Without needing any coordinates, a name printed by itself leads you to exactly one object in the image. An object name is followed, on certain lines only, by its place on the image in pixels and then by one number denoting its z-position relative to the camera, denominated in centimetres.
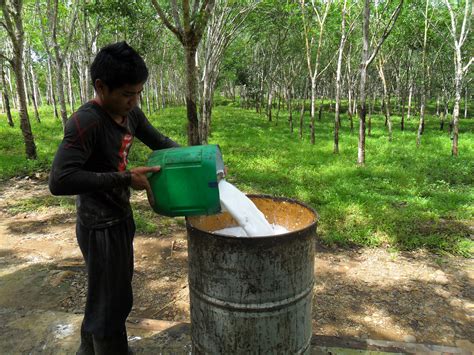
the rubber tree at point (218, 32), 1134
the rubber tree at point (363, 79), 877
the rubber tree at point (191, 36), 441
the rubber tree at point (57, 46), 1059
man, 171
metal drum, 174
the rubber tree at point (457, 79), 1103
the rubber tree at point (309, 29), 1128
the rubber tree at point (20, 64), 875
